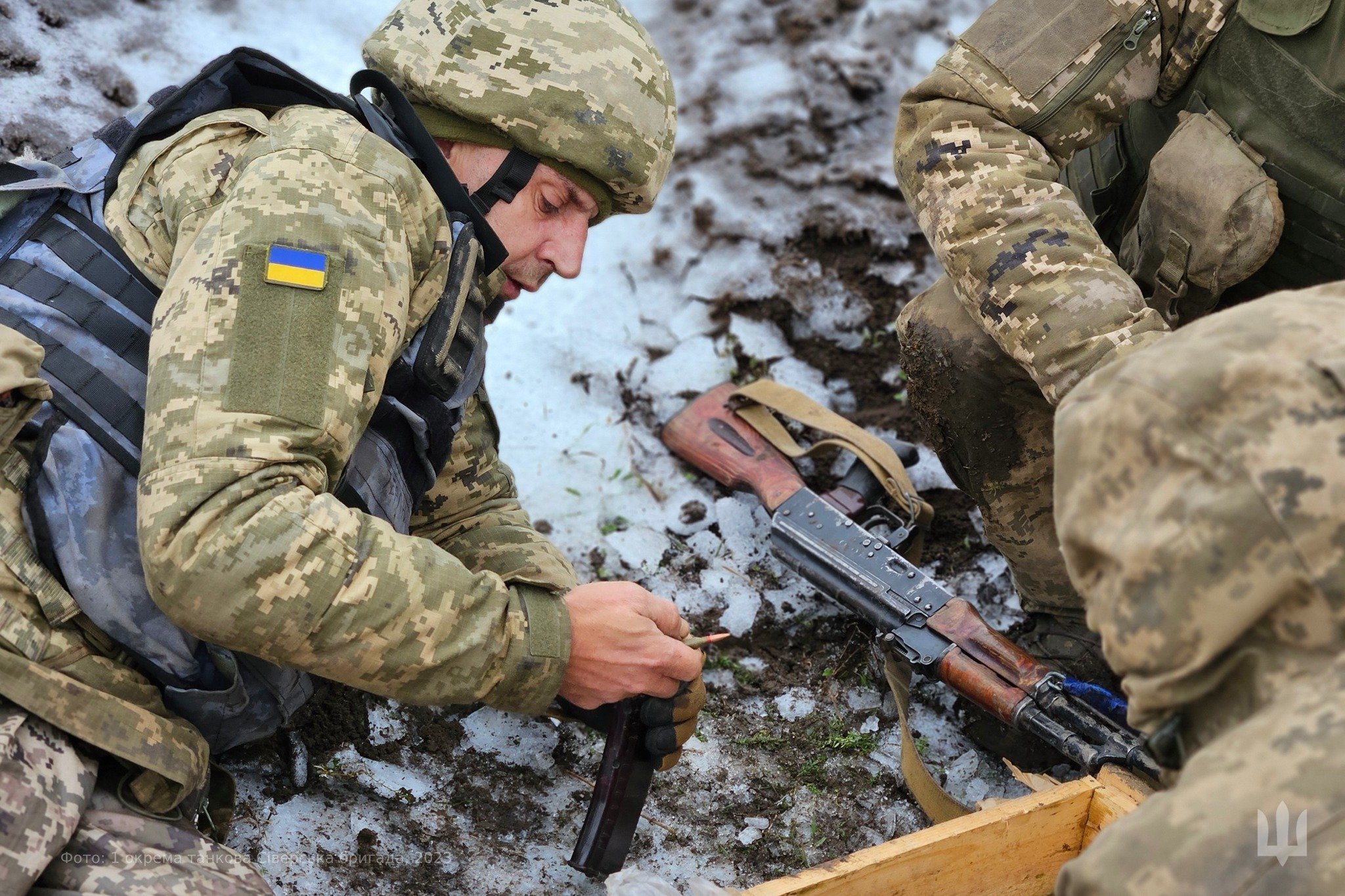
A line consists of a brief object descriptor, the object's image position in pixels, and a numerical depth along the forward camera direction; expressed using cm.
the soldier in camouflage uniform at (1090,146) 256
